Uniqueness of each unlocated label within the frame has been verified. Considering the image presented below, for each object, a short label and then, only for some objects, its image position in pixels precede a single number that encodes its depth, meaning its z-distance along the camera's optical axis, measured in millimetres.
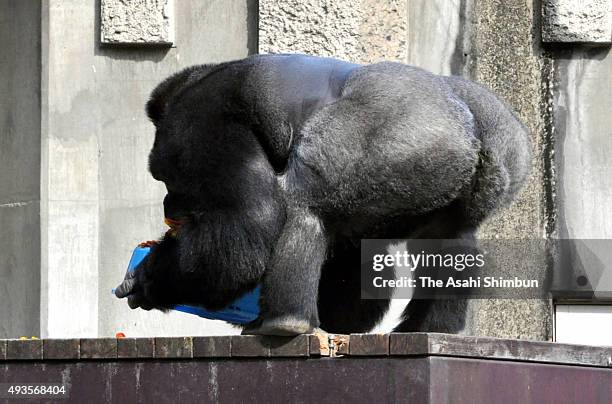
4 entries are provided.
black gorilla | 8844
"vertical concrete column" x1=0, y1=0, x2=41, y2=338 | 13937
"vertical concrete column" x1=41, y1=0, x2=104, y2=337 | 13687
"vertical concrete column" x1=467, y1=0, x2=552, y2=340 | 13836
